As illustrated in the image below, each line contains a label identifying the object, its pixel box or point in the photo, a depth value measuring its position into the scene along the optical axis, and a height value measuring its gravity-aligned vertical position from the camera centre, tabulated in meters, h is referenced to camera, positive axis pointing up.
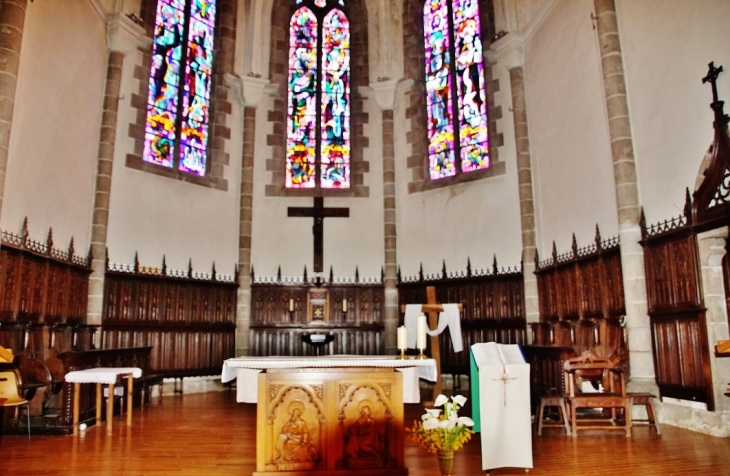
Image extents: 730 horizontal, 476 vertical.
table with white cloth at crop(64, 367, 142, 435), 7.41 -0.57
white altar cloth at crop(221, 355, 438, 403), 6.33 -0.36
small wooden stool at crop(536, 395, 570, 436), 7.19 -0.98
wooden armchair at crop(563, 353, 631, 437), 7.05 -0.80
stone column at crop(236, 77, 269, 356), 13.70 +2.97
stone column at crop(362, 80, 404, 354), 14.02 +3.05
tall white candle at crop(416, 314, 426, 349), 6.04 -0.01
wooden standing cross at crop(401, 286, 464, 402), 9.11 +0.26
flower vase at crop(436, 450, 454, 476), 3.88 -0.85
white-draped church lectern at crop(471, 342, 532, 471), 4.94 -0.72
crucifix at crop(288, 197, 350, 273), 14.36 +2.87
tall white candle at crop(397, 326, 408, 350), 6.10 -0.06
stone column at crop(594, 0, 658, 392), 8.50 +1.98
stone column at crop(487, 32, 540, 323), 12.12 +3.75
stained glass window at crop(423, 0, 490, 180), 14.03 +5.97
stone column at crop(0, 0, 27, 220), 8.20 +3.88
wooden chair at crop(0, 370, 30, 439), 6.69 -0.59
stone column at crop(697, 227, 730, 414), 7.13 +0.36
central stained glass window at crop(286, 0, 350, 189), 15.20 +6.21
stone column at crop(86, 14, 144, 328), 11.26 +3.68
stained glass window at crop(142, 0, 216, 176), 13.38 +5.83
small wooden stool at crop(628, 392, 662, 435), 7.21 -0.92
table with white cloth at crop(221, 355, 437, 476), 4.70 -0.71
